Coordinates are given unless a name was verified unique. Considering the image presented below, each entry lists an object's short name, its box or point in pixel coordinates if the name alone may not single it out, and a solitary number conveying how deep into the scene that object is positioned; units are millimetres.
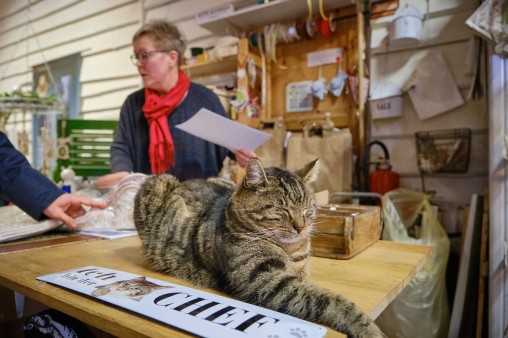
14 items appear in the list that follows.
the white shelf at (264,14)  2158
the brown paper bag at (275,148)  2242
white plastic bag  1594
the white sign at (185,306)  455
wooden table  516
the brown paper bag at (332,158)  2004
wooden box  880
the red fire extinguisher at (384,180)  1973
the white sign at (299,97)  2389
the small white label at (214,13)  2348
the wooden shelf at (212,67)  2506
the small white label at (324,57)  2270
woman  1653
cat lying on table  561
